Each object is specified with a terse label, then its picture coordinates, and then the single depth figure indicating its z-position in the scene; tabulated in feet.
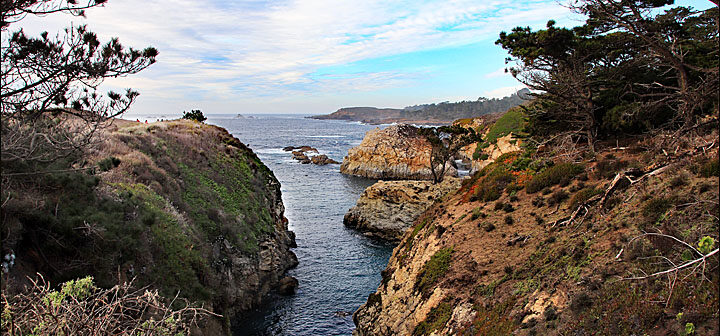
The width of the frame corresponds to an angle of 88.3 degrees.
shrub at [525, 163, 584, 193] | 58.23
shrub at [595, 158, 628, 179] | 51.79
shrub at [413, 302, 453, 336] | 45.06
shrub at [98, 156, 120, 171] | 64.08
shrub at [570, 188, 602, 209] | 48.11
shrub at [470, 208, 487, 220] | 61.32
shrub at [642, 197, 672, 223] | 35.92
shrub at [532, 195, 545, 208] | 55.83
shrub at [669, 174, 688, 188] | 37.68
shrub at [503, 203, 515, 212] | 58.54
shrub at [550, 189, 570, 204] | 53.36
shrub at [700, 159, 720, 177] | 36.91
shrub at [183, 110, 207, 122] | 156.35
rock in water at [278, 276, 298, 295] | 79.61
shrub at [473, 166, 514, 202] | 66.69
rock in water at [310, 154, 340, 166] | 264.11
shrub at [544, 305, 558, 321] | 33.65
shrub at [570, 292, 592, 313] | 32.09
